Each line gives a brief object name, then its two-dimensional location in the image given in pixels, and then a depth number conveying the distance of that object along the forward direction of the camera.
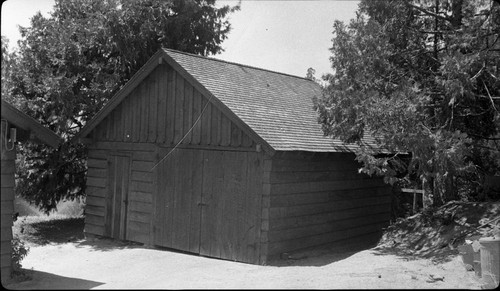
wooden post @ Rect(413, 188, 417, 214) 15.98
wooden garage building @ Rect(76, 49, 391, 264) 11.36
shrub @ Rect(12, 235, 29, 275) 9.52
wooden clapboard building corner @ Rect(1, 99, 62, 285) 8.77
